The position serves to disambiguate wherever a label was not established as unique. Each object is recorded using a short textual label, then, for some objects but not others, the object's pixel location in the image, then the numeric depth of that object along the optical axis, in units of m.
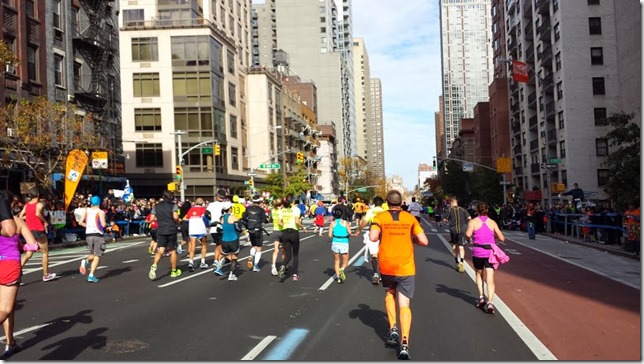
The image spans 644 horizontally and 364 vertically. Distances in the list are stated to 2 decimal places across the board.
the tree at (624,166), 17.38
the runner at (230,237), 12.14
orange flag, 23.36
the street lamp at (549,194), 29.38
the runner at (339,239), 11.42
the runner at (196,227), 13.53
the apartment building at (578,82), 47.53
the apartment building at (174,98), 50.47
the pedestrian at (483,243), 8.48
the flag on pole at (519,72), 32.34
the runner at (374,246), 11.23
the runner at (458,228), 13.25
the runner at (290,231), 11.75
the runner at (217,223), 12.64
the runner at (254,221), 12.47
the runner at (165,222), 11.84
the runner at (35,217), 11.78
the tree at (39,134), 23.08
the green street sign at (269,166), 46.69
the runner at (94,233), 11.82
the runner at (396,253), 6.22
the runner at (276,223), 12.04
